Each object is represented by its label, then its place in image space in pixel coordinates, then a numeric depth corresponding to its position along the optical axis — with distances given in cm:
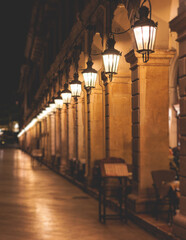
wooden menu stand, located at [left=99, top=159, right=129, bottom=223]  1000
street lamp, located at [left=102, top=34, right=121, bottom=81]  1046
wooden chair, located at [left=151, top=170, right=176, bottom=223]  944
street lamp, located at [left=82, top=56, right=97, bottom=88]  1324
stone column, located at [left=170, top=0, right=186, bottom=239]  786
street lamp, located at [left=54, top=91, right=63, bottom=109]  2034
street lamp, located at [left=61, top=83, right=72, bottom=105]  1756
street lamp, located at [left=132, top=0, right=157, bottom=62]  798
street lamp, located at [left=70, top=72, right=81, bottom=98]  1552
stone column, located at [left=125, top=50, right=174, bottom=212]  1063
